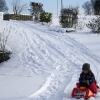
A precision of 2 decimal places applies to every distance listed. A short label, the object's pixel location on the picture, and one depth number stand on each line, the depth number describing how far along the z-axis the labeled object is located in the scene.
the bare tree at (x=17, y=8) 25.67
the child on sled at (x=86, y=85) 5.44
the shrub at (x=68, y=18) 17.32
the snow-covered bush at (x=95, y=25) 14.60
